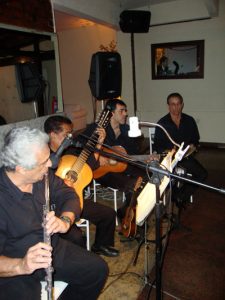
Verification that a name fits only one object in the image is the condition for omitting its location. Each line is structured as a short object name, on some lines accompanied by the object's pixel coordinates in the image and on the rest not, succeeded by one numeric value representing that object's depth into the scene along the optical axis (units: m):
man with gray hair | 1.36
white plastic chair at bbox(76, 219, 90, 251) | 2.32
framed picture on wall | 5.68
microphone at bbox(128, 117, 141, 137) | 1.59
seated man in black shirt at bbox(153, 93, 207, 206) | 3.22
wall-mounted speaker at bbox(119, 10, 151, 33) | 5.39
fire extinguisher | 3.64
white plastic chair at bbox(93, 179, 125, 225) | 3.04
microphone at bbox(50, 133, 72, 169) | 1.42
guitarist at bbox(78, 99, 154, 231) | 2.85
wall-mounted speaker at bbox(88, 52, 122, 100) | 3.54
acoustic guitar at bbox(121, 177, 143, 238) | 2.10
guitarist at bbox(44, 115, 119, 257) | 2.36
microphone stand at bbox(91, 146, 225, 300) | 1.33
